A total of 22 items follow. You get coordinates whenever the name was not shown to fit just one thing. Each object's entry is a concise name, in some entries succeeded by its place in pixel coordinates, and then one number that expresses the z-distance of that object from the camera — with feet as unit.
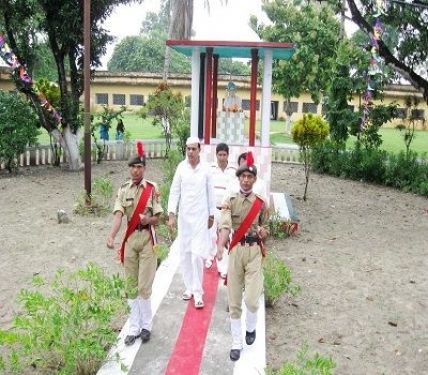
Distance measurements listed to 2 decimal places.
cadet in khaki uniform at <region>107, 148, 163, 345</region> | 14.69
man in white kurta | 17.25
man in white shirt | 19.03
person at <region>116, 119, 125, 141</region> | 58.87
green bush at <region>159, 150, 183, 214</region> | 29.20
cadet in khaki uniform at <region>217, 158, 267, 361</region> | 14.37
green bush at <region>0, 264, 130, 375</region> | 12.07
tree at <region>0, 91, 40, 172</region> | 45.29
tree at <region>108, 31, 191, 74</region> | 152.97
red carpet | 14.05
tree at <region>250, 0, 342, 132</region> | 71.26
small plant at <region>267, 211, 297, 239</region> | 28.32
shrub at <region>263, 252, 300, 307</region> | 18.38
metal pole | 29.63
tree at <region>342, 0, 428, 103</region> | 43.45
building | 106.83
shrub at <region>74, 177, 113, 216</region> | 31.70
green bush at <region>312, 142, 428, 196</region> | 46.49
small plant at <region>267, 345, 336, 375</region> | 10.50
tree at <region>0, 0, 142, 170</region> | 42.93
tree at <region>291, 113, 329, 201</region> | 36.32
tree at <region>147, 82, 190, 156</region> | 51.94
